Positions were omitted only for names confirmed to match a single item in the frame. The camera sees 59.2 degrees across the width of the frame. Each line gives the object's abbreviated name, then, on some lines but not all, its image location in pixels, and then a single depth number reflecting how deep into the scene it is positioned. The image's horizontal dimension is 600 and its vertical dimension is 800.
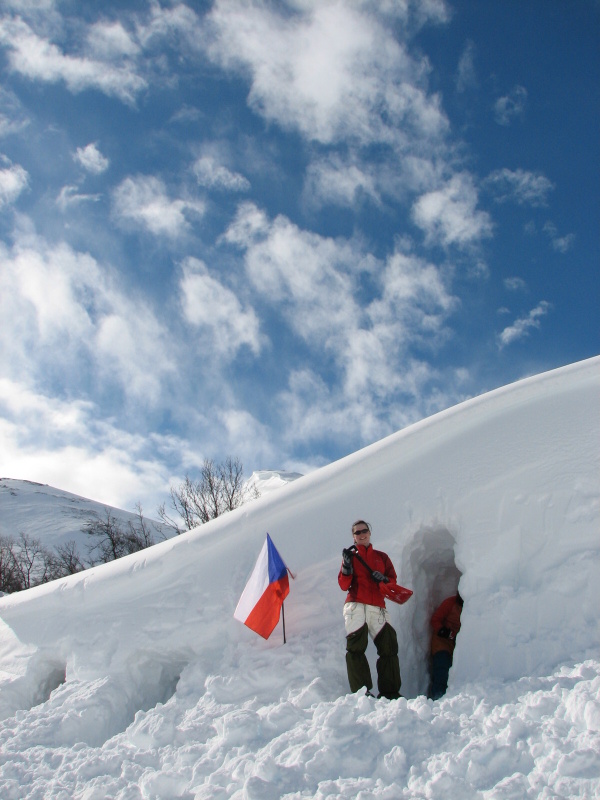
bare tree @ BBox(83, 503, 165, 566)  31.75
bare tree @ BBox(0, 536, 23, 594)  34.75
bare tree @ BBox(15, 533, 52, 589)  36.03
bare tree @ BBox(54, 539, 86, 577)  34.97
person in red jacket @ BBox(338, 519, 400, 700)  4.25
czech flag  4.92
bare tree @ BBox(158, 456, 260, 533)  27.73
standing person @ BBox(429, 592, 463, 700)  4.97
